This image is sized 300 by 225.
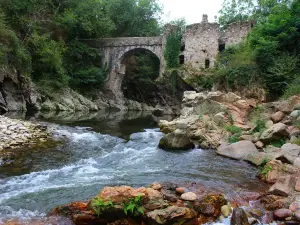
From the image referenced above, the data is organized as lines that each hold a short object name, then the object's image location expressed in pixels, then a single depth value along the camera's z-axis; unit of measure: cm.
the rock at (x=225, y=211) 473
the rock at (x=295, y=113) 947
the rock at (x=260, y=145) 907
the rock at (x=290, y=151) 724
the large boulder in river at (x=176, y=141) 991
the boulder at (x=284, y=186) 539
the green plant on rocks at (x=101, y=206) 429
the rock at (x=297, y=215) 445
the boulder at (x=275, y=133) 897
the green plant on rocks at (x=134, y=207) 432
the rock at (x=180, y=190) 529
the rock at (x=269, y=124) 1011
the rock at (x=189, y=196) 494
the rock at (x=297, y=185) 553
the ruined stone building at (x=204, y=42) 2423
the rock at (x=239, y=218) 428
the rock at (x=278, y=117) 1027
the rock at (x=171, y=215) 423
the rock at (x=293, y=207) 471
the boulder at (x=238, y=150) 865
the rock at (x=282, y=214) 459
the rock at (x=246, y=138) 977
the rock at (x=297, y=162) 688
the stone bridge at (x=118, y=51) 2689
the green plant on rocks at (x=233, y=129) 1084
